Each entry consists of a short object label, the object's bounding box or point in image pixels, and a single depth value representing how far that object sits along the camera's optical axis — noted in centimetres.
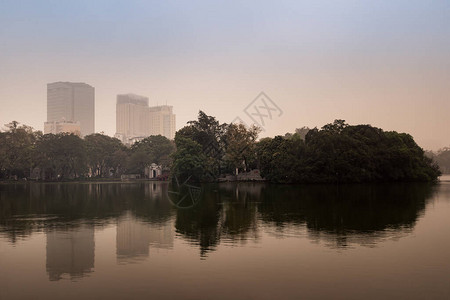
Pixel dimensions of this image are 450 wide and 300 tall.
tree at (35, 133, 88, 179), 10519
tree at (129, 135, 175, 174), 11194
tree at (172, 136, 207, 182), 8062
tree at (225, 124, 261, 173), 8544
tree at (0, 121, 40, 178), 10153
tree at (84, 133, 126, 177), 11762
